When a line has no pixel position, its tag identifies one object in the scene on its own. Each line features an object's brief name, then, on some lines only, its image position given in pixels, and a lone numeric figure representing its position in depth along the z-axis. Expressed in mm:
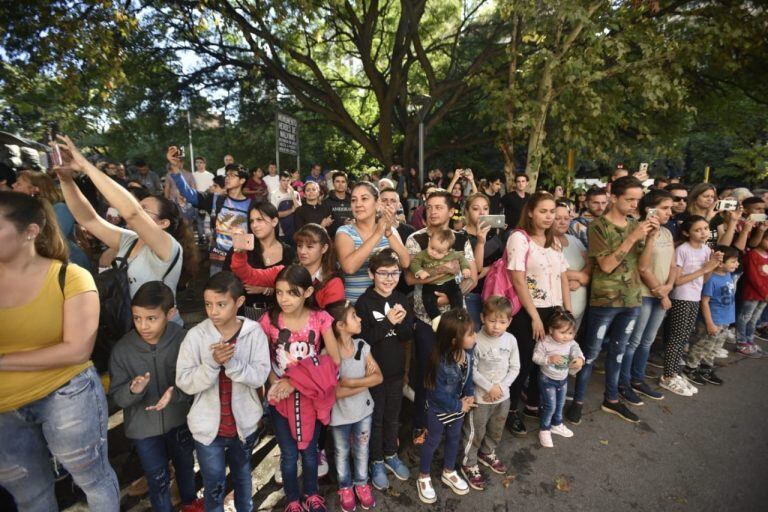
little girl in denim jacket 2436
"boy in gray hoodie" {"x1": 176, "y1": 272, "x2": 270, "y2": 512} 1993
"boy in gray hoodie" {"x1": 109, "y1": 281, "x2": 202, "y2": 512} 1995
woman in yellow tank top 1566
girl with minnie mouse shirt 2178
